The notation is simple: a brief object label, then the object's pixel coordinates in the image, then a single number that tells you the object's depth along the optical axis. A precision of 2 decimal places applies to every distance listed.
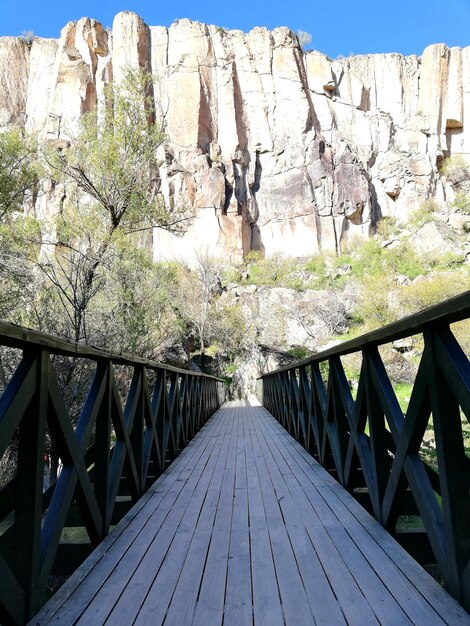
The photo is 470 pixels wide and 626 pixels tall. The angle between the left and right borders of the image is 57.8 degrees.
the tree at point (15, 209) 7.27
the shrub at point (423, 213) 37.91
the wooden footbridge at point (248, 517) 1.39
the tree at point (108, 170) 7.55
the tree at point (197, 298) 24.94
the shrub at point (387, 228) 38.41
